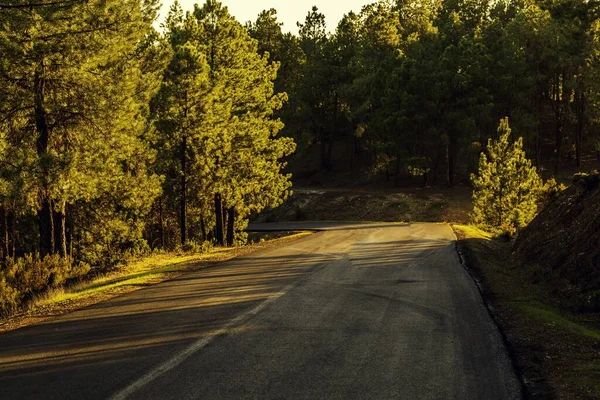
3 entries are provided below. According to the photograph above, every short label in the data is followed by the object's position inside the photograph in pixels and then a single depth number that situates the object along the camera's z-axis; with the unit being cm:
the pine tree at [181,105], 2523
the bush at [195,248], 2327
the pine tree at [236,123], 2828
